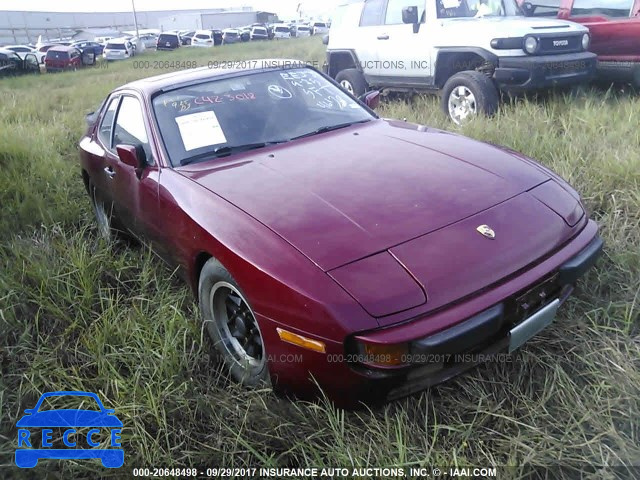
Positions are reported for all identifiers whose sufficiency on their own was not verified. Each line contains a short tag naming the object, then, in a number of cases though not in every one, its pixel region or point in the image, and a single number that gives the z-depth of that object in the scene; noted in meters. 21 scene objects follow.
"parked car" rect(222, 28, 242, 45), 32.78
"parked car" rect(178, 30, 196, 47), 33.41
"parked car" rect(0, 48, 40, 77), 18.67
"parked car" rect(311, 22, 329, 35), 39.28
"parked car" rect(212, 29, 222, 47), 31.70
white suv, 5.15
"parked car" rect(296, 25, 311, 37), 38.83
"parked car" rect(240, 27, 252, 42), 34.76
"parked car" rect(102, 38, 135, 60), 24.92
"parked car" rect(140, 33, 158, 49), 31.56
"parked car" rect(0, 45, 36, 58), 24.62
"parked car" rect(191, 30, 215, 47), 30.39
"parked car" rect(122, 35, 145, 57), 27.41
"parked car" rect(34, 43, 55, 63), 21.81
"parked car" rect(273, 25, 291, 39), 36.50
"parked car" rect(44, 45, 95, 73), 20.70
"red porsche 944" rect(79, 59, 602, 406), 1.72
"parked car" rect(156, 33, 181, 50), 29.56
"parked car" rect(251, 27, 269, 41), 35.31
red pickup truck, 5.51
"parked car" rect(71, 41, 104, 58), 24.88
